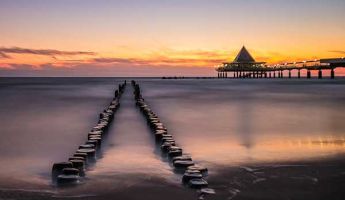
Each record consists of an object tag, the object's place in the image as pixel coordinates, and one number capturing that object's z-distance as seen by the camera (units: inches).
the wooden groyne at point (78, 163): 299.6
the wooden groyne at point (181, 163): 281.9
